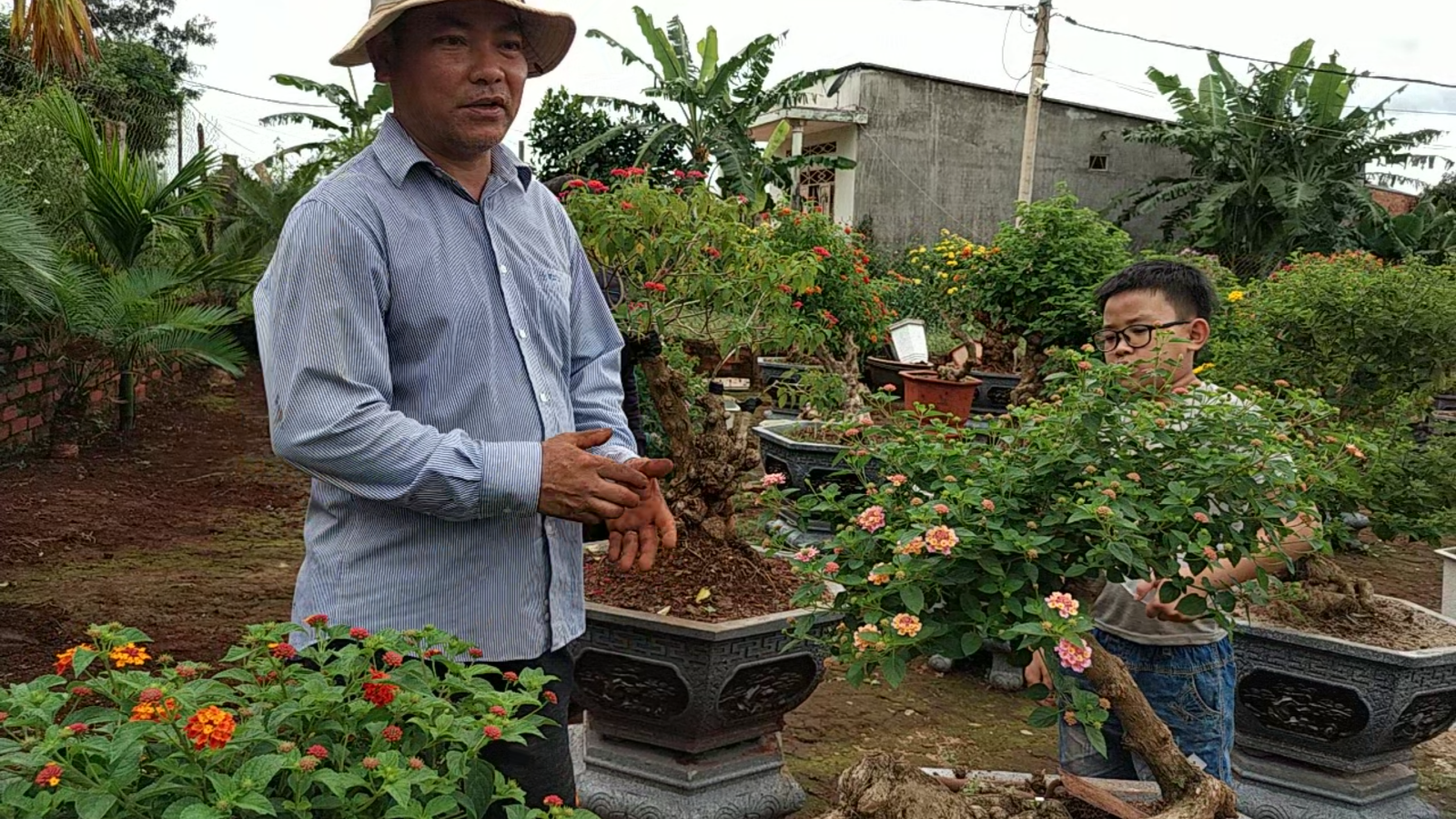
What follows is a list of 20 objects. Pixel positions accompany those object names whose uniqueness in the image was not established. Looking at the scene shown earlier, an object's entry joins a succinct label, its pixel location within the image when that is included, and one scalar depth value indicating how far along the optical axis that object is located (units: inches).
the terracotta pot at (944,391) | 288.7
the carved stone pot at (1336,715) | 118.6
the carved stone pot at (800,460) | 209.6
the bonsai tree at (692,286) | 127.8
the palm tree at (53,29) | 260.1
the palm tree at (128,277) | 252.4
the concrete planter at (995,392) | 343.6
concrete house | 679.1
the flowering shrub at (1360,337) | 146.9
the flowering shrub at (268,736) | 42.4
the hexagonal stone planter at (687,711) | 112.5
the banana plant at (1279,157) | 613.6
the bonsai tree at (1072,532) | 70.7
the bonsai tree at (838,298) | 258.5
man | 64.0
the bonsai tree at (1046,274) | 294.5
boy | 94.2
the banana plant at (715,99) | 569.0
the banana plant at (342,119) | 478.3
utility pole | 559.2
